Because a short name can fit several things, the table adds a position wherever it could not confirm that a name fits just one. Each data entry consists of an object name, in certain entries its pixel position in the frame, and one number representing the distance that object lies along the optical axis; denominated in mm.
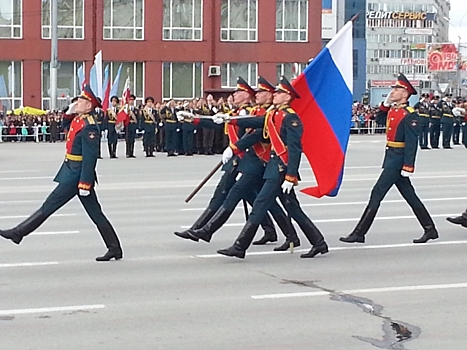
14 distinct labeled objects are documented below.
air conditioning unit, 54969
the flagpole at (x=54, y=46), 45406
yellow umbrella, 47425
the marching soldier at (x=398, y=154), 11828
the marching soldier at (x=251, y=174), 11266
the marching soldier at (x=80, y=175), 10430
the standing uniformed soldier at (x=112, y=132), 30392
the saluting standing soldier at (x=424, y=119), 36000
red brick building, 52438
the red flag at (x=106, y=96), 30880
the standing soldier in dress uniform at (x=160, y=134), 32856
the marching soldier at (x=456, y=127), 38525
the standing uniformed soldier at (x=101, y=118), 29516
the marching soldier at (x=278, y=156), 10820
